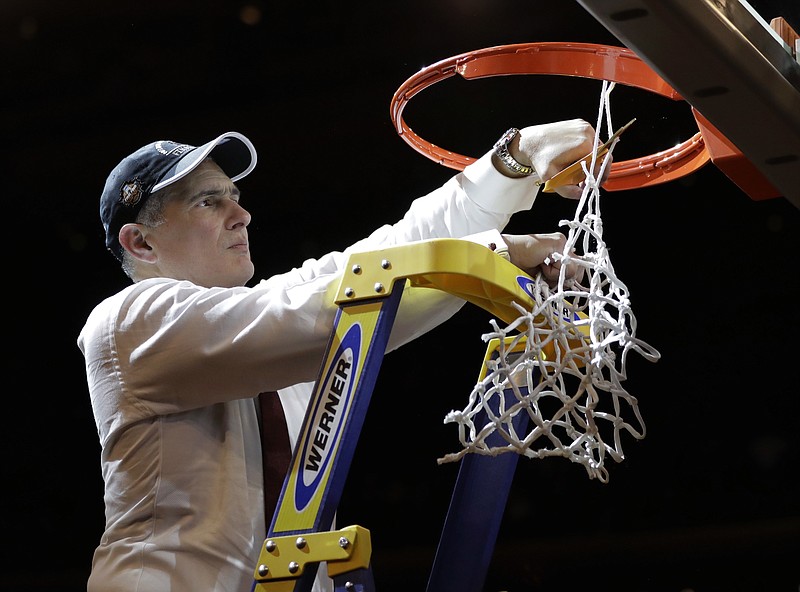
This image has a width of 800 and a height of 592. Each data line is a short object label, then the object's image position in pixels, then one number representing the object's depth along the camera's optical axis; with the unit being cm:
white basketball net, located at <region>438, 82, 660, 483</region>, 532
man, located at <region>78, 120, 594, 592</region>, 532
